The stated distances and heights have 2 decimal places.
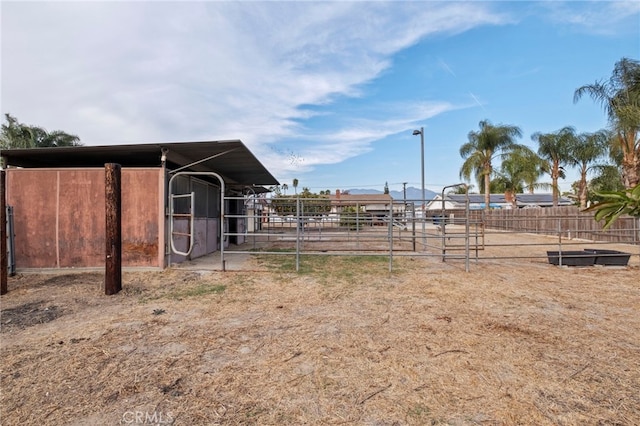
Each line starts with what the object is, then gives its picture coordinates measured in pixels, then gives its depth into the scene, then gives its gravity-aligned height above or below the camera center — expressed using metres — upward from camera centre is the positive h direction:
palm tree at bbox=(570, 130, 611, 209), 19.36 +3.54
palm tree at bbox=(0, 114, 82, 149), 16.14 +4.08
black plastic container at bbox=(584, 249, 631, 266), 6.96 -1.15
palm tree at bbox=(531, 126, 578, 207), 21.33 +4.15
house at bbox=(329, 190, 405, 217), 39.38 +1.77
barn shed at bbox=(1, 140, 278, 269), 6.17 +0.05
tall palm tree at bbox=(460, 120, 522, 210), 26.02 +5.24
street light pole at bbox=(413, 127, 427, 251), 12.39 +2.53
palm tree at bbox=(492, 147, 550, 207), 23.77 +3.20
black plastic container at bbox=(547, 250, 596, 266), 7.11 -1.17
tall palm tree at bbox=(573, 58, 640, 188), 12.05 +3.87
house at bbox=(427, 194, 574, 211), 44.88 +1.39
